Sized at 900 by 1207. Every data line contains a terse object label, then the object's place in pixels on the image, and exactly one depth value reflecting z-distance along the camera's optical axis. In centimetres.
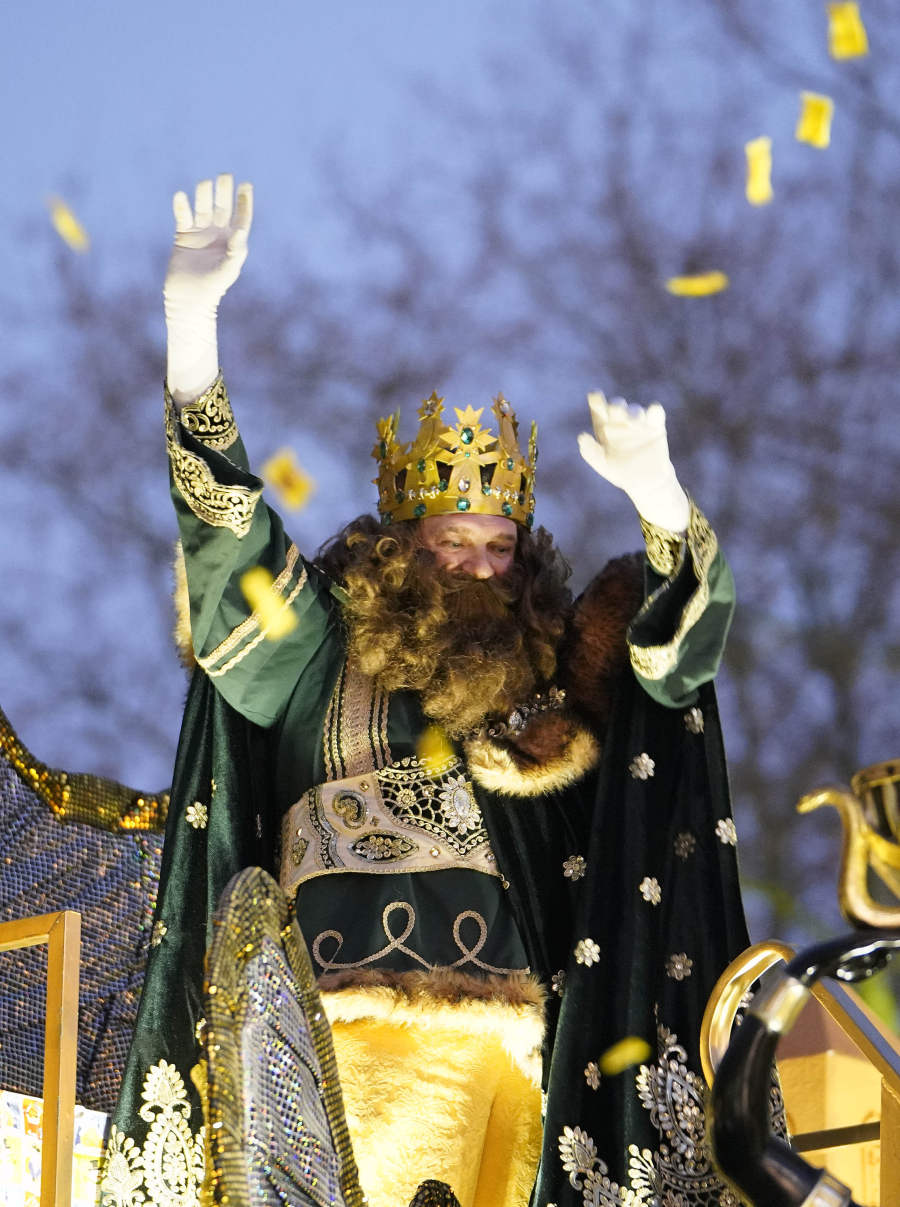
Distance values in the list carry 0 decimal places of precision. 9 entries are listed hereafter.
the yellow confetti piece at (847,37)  1375
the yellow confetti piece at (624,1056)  576
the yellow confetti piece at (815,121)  1317
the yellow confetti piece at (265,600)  603
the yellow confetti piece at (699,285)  1296
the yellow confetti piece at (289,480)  1244
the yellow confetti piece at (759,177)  1313
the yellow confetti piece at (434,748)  609
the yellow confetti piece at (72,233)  1302
